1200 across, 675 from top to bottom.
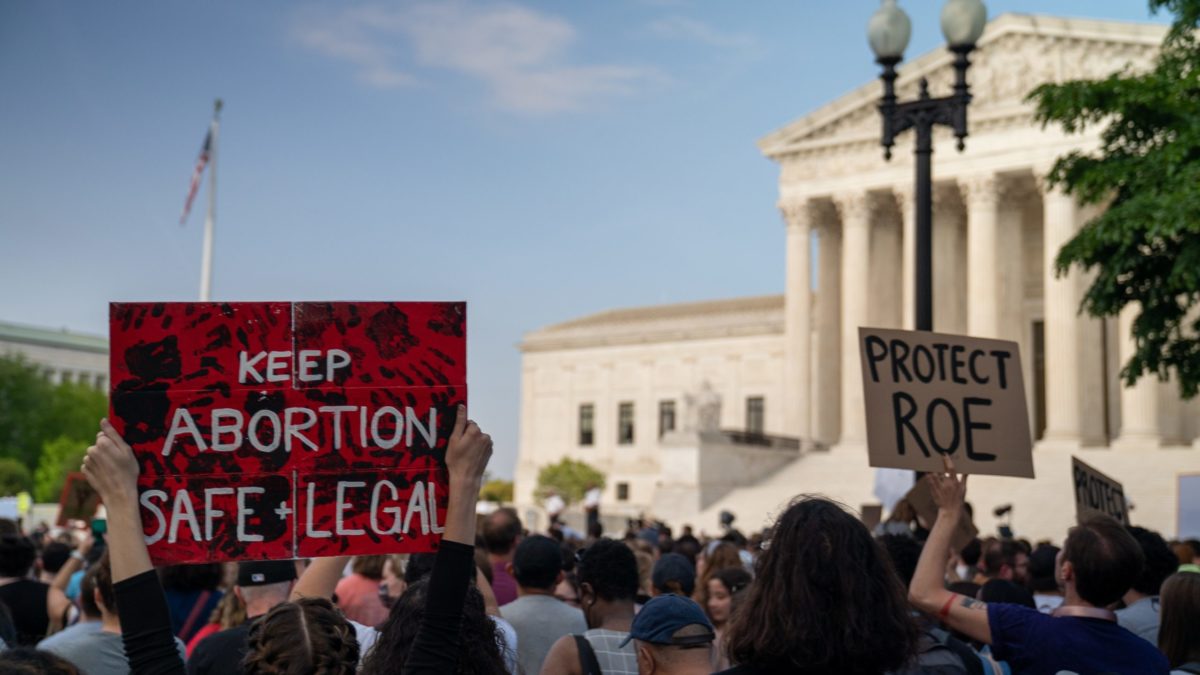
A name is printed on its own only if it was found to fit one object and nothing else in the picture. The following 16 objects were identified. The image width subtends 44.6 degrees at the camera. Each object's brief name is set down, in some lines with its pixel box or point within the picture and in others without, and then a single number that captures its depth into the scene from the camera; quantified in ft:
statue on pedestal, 160.97
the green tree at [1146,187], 61.62
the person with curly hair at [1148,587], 21.33
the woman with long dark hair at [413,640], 11.50
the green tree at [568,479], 230.27
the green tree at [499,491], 258.78
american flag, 117.80
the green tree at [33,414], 288.71
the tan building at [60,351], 374.43
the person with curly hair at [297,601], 10.82
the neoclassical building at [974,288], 144.15
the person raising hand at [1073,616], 15.64
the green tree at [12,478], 248.11
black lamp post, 44.68
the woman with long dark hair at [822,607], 11.04
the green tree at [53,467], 259.19
